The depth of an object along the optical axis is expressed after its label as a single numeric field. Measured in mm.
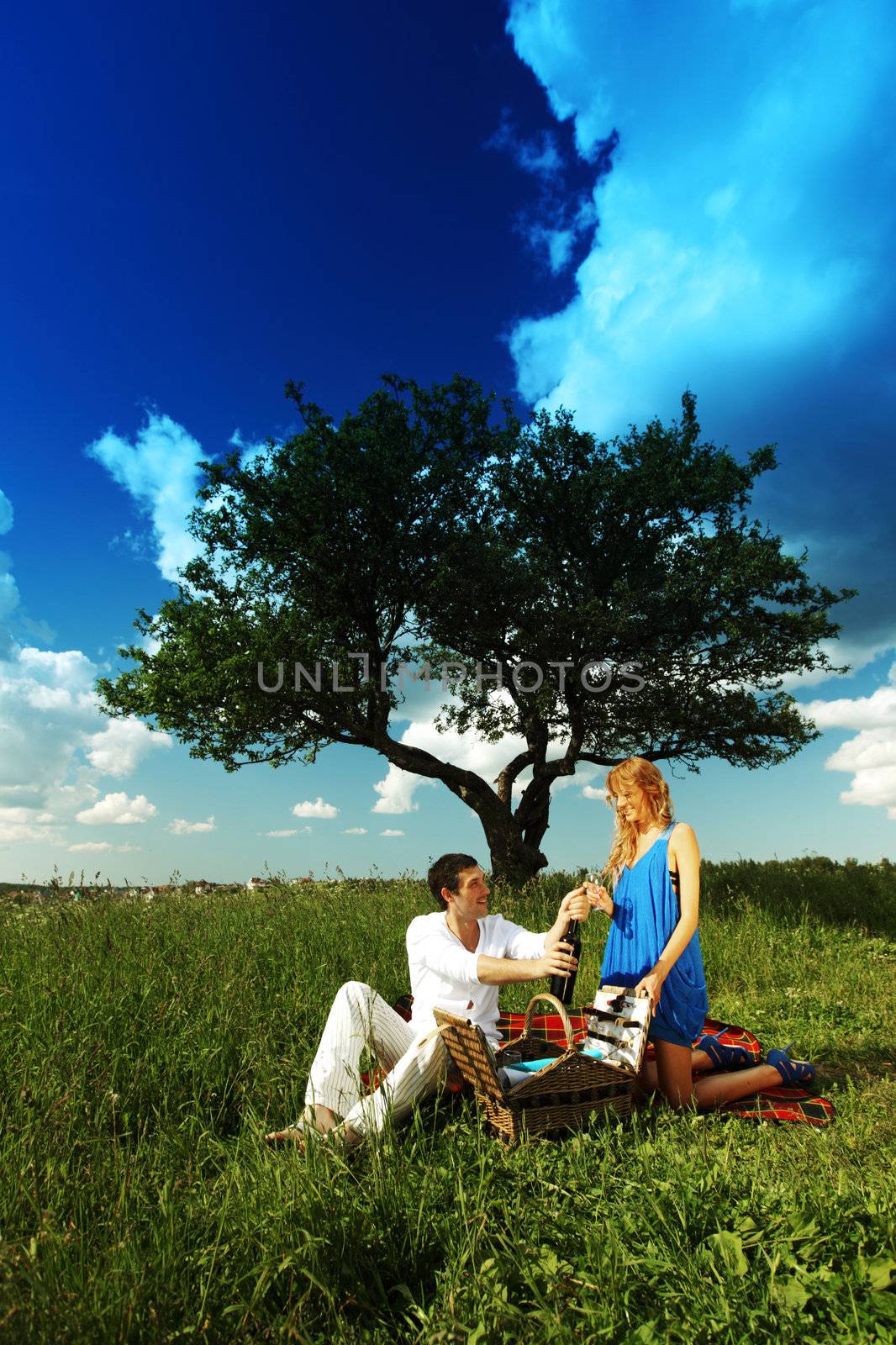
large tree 16219
